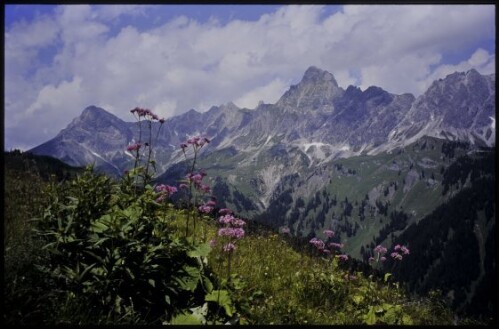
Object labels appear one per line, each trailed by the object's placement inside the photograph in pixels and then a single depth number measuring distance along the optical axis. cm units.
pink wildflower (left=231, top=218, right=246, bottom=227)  676
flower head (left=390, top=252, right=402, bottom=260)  786
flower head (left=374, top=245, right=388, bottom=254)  775
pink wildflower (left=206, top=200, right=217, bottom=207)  738
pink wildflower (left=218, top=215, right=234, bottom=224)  669
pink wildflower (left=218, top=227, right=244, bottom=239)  629
